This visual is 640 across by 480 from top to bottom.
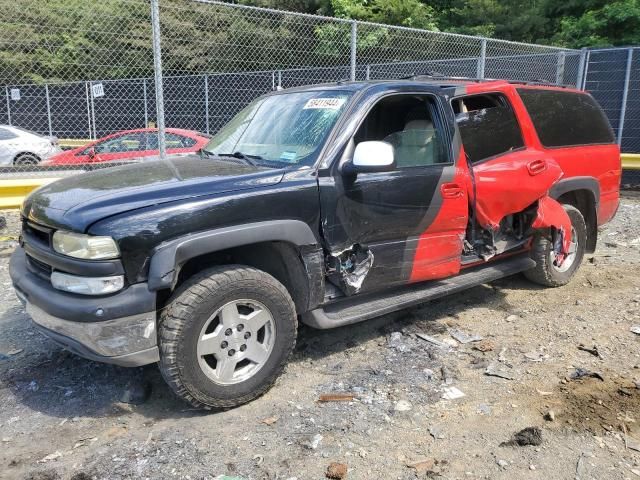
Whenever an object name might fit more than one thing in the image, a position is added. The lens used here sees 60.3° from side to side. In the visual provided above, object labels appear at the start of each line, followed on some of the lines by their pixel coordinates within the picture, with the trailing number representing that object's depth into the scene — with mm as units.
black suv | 2961
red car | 9977
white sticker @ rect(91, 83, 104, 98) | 11934
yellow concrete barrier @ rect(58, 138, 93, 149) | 16453
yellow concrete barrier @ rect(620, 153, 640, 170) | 10195
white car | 14133
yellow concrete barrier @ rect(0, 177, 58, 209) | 7086
